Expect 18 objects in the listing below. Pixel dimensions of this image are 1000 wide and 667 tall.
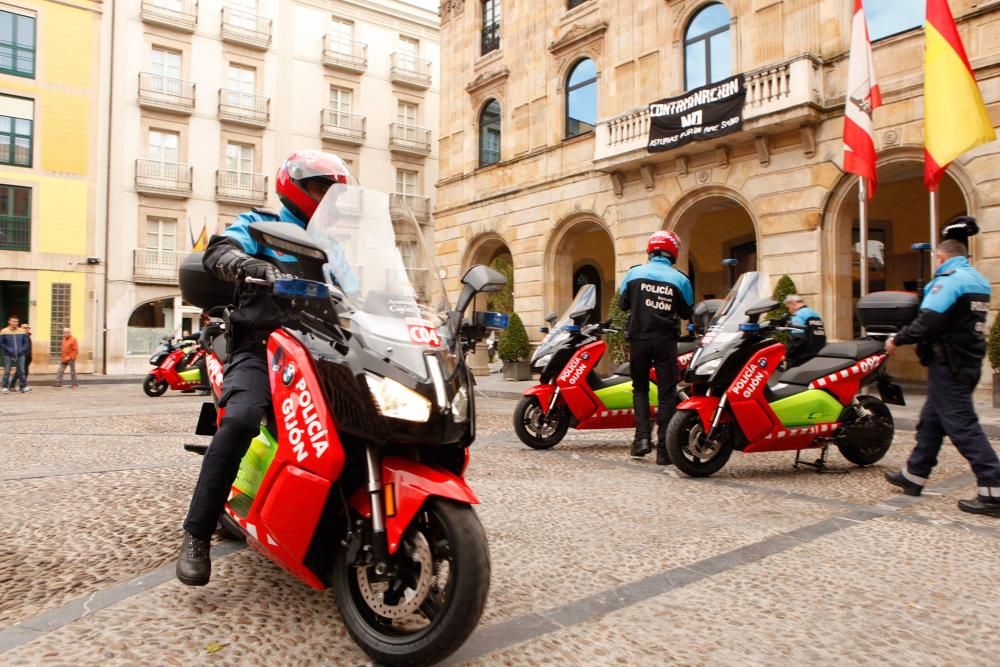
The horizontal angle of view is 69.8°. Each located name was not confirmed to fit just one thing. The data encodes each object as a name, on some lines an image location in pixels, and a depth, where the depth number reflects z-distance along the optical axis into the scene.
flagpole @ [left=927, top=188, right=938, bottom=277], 9.65
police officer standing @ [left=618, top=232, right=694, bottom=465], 5.80
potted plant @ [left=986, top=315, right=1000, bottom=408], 10.02
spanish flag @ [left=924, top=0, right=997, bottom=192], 9.27
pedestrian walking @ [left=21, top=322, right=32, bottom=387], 16.69
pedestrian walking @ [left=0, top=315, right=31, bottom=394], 16.22
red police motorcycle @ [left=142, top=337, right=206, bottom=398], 13.50
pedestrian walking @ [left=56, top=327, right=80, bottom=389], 17.75
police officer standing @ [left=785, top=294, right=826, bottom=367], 8.23
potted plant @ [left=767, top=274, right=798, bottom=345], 12.92
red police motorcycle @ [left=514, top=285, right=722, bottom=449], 6.60
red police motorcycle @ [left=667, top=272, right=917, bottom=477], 5.08
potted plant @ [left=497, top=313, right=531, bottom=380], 17.38
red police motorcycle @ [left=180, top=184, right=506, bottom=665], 2.01
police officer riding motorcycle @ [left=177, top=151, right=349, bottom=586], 2.38
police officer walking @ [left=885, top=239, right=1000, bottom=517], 4.13
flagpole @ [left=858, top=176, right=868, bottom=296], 10.69
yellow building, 24.38
